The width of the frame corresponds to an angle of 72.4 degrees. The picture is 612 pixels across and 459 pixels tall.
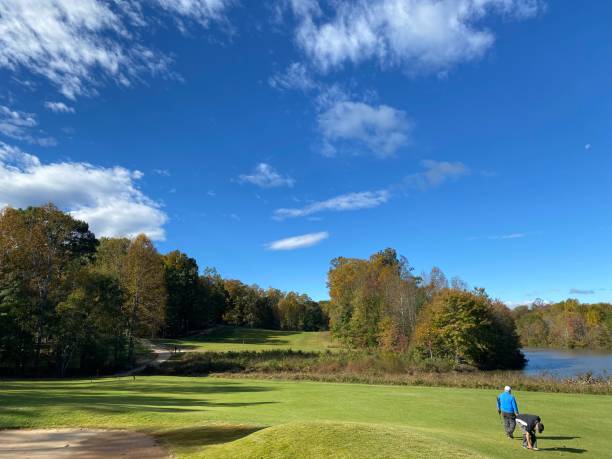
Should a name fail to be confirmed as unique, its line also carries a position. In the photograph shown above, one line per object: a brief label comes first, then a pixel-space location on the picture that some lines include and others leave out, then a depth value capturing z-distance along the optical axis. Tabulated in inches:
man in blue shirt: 490.0
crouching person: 444.5
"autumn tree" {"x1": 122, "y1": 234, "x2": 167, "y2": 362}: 1856.5
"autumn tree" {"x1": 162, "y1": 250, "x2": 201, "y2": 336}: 3275.1
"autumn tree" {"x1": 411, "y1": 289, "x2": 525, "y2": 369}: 2044.7
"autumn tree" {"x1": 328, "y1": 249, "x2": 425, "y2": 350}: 2397.9
